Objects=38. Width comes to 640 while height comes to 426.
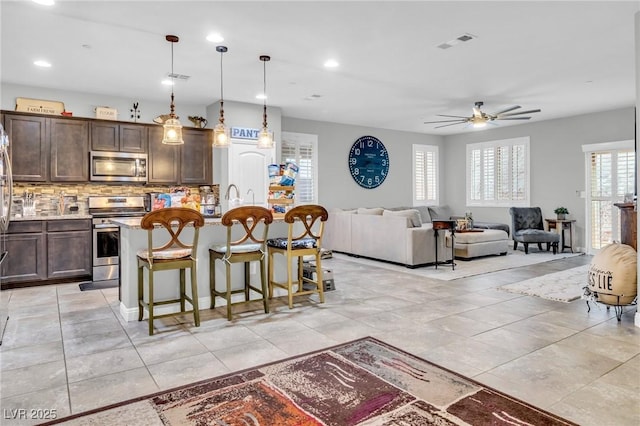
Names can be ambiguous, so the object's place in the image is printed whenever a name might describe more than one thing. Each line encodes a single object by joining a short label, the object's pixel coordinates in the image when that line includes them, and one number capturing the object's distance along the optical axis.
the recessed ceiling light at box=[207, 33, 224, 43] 4.09
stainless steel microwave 6.09
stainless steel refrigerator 3.61
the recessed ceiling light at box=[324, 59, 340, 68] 4.94
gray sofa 6.54
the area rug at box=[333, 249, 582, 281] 6.05
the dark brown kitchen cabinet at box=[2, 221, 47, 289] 5.20
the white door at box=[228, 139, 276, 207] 6.99
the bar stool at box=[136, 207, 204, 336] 3.35
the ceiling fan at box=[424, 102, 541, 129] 6.88
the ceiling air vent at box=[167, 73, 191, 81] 5.38
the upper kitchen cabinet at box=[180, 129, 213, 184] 6.85
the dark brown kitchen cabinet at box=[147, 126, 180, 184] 6.56
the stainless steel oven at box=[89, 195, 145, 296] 5.66
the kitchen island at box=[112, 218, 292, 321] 3.86
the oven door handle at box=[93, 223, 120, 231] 5.70
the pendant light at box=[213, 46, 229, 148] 4.39
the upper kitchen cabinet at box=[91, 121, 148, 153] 6.11
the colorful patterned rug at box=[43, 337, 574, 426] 2.13
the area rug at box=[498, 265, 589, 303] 4.69
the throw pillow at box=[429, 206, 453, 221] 10.08
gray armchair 7.91
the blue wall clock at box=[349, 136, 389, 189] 9.37
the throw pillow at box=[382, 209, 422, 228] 6.59
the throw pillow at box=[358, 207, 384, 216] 7.68
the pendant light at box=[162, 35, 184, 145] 4.11
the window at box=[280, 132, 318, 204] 8.39
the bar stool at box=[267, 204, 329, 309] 4.16
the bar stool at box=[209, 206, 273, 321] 3.72
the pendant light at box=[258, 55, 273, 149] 4.66
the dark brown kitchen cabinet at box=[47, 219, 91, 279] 5.46
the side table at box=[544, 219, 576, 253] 8.17
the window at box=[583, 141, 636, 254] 7.65
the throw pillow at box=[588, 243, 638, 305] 3.73
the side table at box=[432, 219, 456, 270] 6.26
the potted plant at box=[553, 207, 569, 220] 8.40
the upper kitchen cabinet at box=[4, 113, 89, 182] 5.59
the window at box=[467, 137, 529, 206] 9.29
